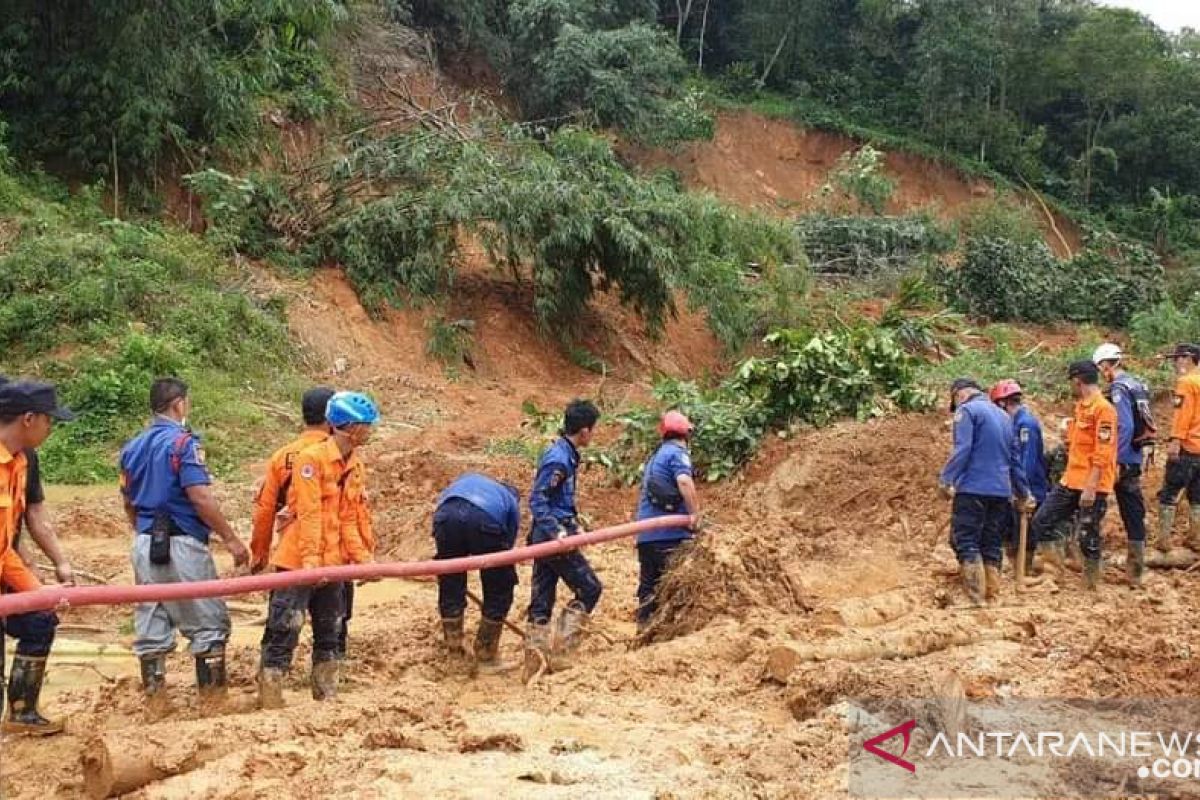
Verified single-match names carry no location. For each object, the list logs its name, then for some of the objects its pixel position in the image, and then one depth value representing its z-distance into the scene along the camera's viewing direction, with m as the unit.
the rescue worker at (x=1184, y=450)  8.52
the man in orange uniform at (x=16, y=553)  4.64
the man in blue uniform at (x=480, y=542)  6.21
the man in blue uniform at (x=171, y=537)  5.24
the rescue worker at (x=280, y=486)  5.36
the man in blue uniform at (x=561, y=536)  6.42
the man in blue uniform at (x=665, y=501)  6.88
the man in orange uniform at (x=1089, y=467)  7.60
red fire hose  4.16
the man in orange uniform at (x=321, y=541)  5.27
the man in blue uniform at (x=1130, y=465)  8.17
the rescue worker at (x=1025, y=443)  8.14
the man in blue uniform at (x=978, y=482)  7.41
